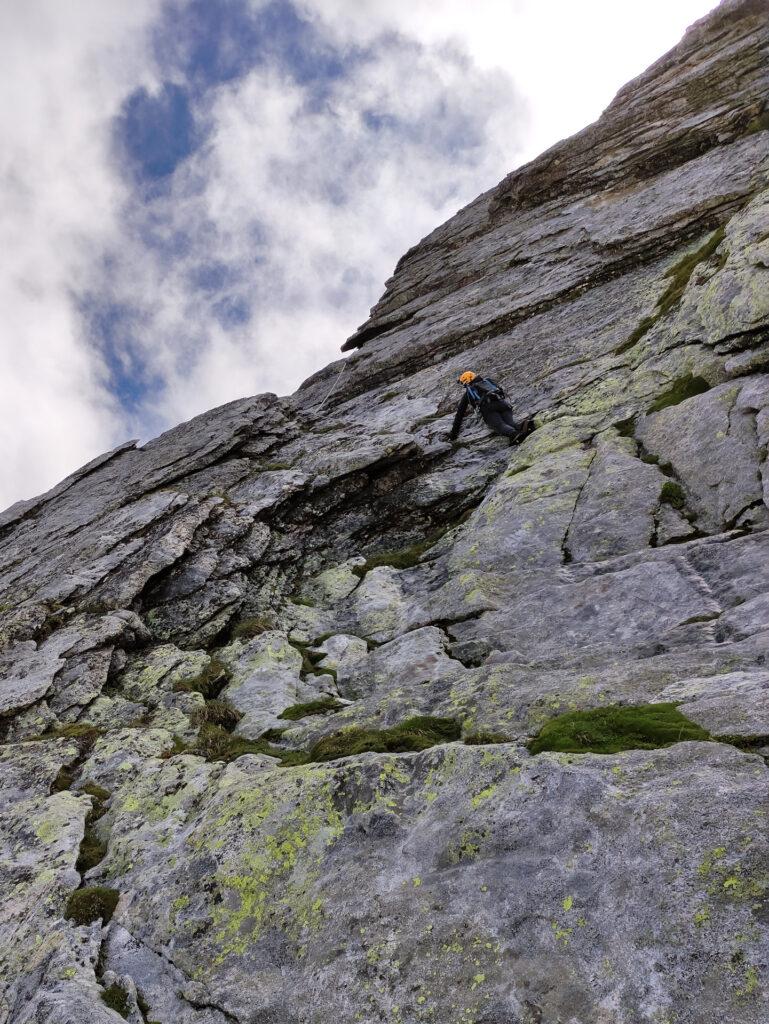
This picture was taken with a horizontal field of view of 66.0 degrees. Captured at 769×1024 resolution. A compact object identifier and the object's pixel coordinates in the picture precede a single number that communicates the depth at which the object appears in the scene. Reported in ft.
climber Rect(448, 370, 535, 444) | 78.38
